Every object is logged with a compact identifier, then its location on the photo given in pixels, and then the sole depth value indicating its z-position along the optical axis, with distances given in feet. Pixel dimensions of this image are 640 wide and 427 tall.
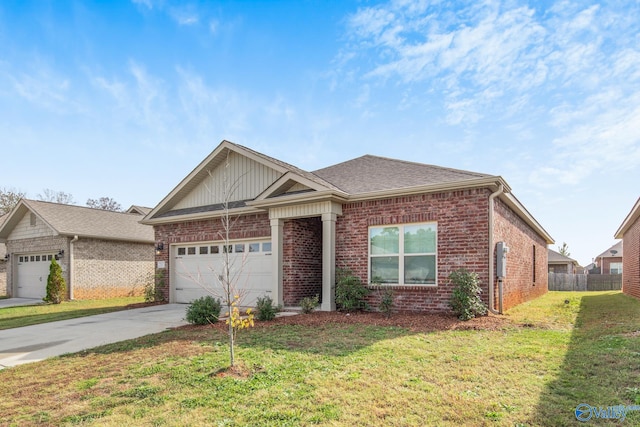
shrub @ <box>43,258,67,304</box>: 53.36
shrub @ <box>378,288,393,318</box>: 30.48
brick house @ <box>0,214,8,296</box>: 70.38
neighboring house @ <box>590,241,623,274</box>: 120.98
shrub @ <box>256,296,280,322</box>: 30.32
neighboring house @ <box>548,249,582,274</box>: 114.01
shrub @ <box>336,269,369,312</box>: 32.99
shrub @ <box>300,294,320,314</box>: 32.89
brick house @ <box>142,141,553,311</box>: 30.32
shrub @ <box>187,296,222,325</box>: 29.12
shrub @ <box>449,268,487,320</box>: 27.66
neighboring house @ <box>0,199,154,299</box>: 58.23
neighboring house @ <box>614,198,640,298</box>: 48.15
